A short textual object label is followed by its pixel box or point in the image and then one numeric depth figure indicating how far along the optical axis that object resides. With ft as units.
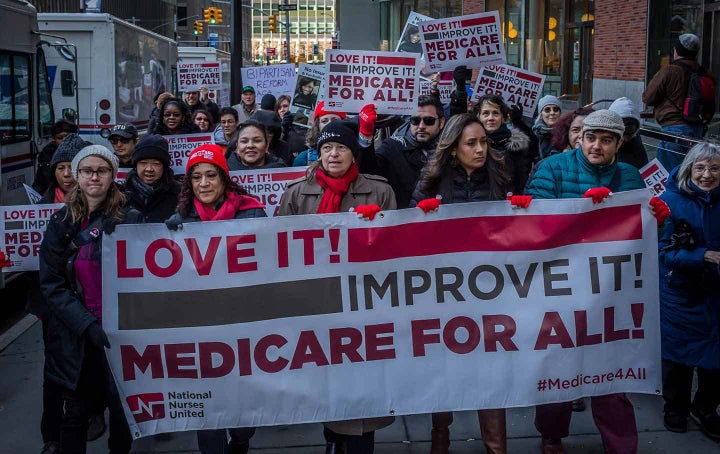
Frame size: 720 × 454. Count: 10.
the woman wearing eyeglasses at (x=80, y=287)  15.76
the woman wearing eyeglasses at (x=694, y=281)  18.21
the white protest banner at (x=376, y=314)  15.34
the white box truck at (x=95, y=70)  54.60
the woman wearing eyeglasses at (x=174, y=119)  33.40
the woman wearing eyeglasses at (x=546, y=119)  28.58
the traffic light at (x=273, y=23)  173.82
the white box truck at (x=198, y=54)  101.62
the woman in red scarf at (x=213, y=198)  16.20
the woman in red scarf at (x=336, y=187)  16.71
